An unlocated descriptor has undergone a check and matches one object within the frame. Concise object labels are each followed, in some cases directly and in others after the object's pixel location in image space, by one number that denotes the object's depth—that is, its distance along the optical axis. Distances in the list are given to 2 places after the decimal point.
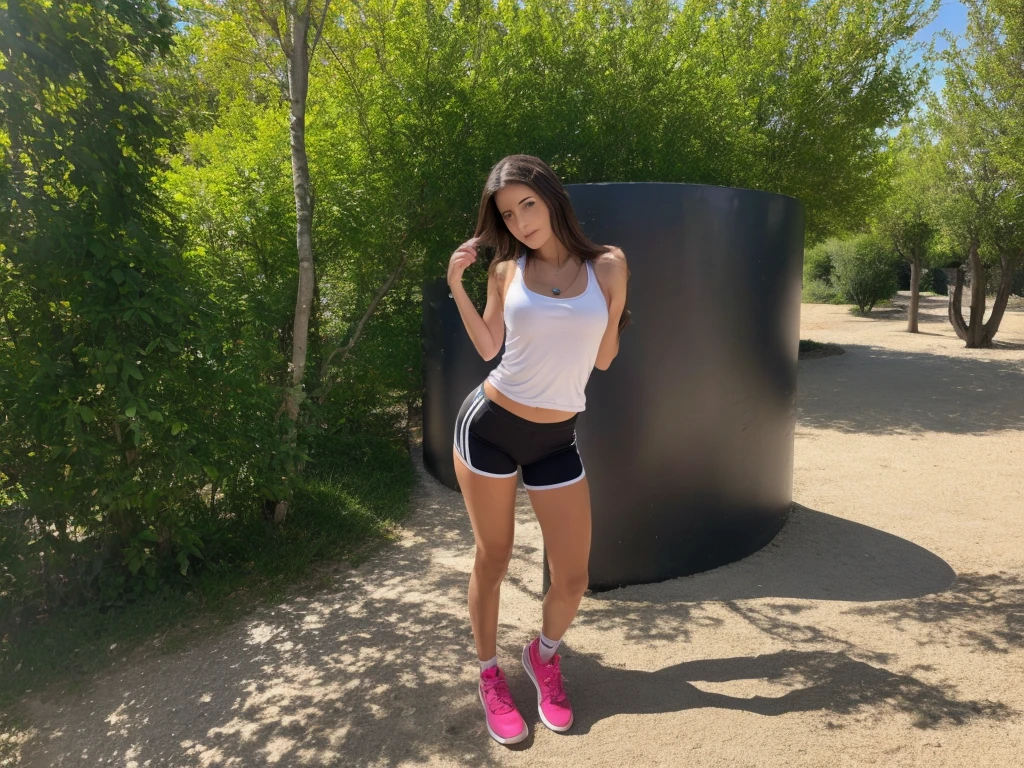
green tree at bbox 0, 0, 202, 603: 2.83
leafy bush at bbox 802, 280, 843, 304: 26.77
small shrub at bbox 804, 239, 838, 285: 27.95
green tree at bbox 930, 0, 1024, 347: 10.91
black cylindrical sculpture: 3.31
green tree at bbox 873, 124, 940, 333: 13.73
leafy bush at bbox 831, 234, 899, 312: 21.66
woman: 2.14
